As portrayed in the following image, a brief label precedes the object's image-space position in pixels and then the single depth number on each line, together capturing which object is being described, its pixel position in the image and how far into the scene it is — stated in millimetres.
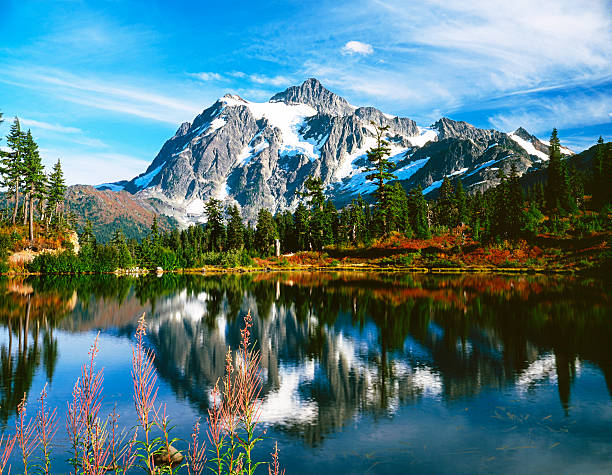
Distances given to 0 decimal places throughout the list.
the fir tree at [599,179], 90188
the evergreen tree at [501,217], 79269
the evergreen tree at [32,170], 85312
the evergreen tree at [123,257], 101675
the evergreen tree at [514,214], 76750
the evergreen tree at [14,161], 83875
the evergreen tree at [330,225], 109000
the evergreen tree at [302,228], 109056
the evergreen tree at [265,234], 116106
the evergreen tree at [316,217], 105588
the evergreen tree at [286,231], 127938
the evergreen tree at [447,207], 121131
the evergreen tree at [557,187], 86625
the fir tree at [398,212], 91269
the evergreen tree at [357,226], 109012
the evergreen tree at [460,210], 116650
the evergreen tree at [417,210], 104975
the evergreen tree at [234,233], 118125
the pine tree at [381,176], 87188
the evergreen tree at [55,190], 97688
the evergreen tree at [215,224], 121375
